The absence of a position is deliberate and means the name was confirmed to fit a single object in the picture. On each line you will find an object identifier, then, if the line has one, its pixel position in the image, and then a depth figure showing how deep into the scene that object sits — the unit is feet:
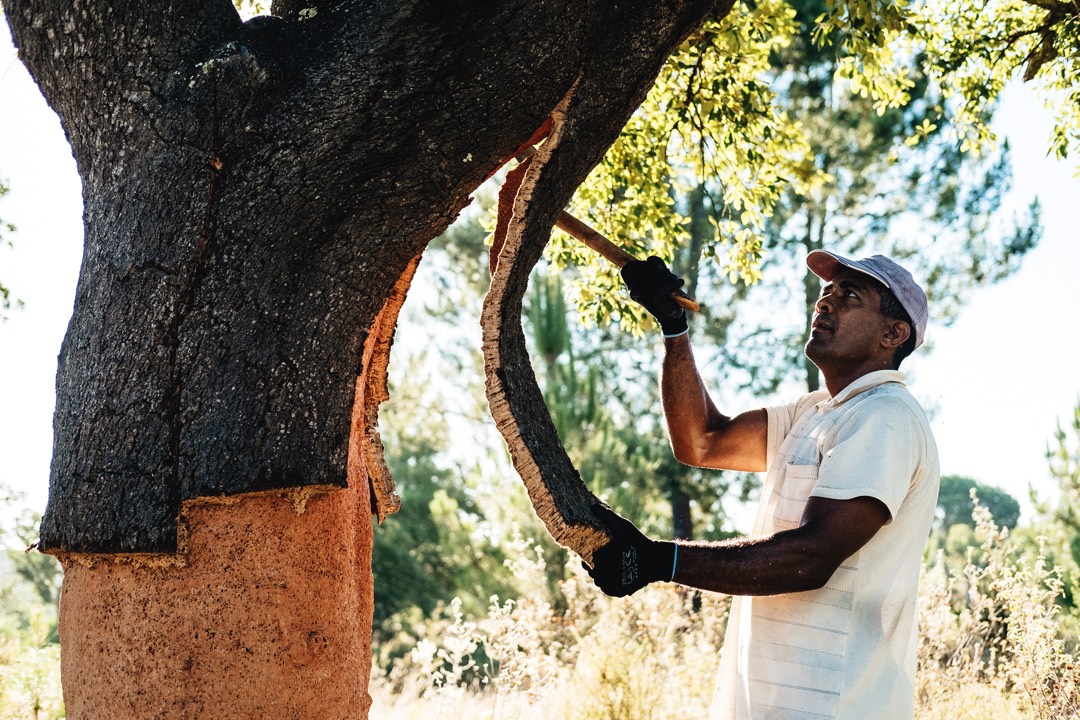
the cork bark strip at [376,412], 8.29
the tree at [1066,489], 37.58
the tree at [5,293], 15.72
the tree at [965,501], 151.74
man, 7.74
